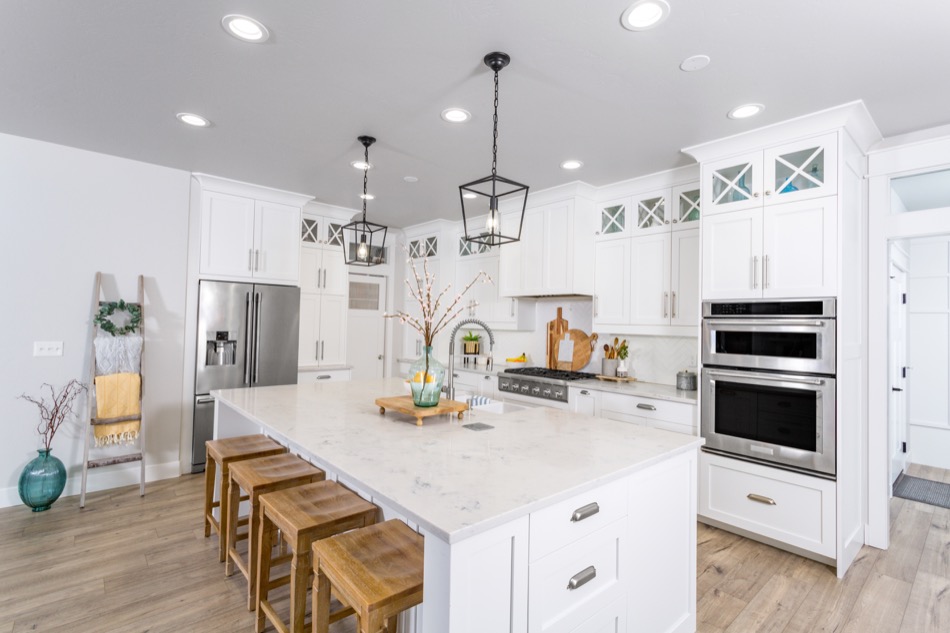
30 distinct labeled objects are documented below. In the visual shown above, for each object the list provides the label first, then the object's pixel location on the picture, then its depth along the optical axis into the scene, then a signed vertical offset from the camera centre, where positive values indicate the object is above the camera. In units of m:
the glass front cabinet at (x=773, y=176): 2.69 +0.99
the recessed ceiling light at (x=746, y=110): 2.59 +1.27
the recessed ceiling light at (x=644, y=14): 1.79 +1.26
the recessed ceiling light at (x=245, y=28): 1.94 +1.27
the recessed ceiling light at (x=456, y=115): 2.72 +1.27
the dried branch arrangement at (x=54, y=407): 3.43 -0.66
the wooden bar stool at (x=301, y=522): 1.70 -0.74
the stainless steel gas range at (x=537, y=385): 4.00 -0.51
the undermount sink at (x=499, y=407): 2.66 -0.47
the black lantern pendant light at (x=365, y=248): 3.16 +0.54
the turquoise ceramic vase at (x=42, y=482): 3.19 -1.13
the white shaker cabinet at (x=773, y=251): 2.67 +0.51
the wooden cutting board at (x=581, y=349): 4.52 -0.19
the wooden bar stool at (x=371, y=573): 1.29 -0.74
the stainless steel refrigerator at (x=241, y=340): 4.14 -0.16
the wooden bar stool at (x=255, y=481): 2.09 -0.72
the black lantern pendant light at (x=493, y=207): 2.12 +1.23
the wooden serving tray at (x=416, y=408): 2.18 -0.39
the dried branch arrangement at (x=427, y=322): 2.25 +0.02
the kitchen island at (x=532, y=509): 1.17 -0.53
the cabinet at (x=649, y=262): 3.60 +0.58
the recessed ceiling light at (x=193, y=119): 2.88 +1.27
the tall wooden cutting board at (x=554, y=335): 4.75 -0.06
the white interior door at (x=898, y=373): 3.94 -0.32
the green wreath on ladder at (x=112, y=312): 3.59 +0.03
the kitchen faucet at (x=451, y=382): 2.61 -0.31
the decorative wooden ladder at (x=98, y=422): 3.46 -0.77
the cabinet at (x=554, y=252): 4.13 +0.72
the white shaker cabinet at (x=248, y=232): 4.19 +0.86
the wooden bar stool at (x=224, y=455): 2.52 -0.72
